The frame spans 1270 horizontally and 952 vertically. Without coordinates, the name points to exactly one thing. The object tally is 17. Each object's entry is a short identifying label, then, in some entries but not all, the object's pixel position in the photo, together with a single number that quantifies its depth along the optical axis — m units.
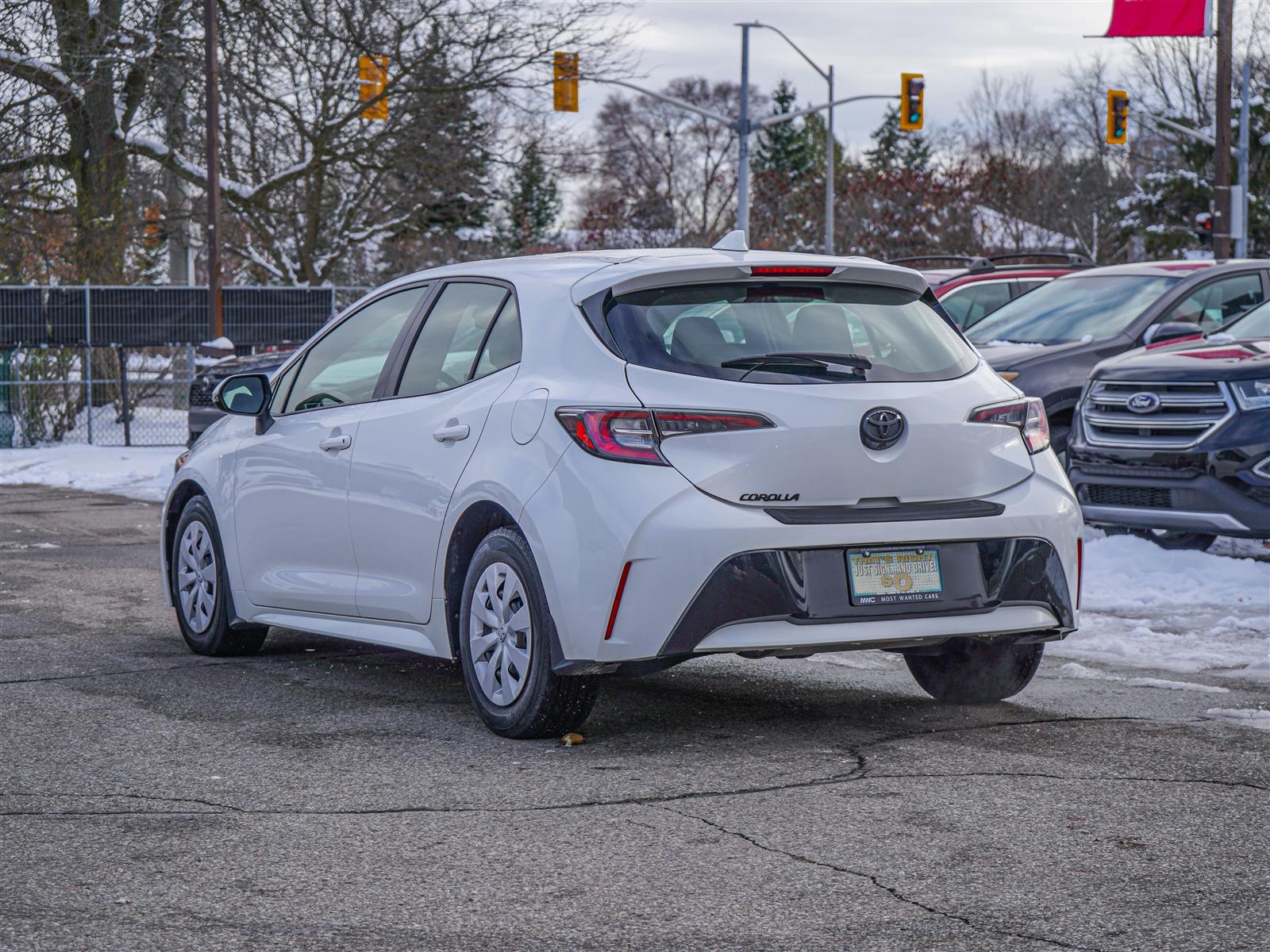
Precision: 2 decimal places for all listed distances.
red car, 16.41
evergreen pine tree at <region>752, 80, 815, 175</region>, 91.75
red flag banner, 26.70
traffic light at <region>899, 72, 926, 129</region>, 30.83
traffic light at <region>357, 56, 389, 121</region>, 27.50
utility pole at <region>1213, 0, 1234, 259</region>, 25.89
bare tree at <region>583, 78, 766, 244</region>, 59.06
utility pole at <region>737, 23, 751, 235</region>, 33.12
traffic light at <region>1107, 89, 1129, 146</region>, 33.22
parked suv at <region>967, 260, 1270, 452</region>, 12.73
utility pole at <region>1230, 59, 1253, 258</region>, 29.84
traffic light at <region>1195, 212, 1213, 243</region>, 31.38
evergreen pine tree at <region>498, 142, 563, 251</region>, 32.12
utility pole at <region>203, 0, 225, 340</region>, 24.56
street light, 47.03
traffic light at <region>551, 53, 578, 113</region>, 26.77
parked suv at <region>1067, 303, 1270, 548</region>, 10.09
